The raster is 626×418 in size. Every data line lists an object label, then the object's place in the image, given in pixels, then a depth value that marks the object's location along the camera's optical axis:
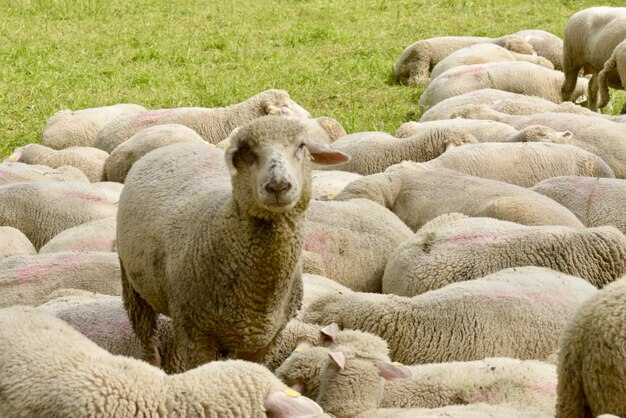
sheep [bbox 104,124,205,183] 18.41
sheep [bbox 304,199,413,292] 13.92
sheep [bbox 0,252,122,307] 12.41
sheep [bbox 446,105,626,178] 17.94
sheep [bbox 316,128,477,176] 18.12
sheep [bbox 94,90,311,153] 20.95
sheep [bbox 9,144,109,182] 19.17
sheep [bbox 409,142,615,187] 16.91
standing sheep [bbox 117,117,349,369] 9.62
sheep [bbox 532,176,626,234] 14.62
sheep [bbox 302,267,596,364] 10.65
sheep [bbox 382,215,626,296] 12.24
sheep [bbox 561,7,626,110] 26.78
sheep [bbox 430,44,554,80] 27.84
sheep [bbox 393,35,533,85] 28.95
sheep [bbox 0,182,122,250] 15.44
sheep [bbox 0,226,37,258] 14.39
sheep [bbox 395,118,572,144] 17.86
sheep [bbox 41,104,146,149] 21.36
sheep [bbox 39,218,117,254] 13.98
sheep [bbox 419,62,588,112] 24.89
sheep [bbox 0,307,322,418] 7.34
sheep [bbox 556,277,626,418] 7.41
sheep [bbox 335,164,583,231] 14.32
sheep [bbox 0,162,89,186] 17.28
